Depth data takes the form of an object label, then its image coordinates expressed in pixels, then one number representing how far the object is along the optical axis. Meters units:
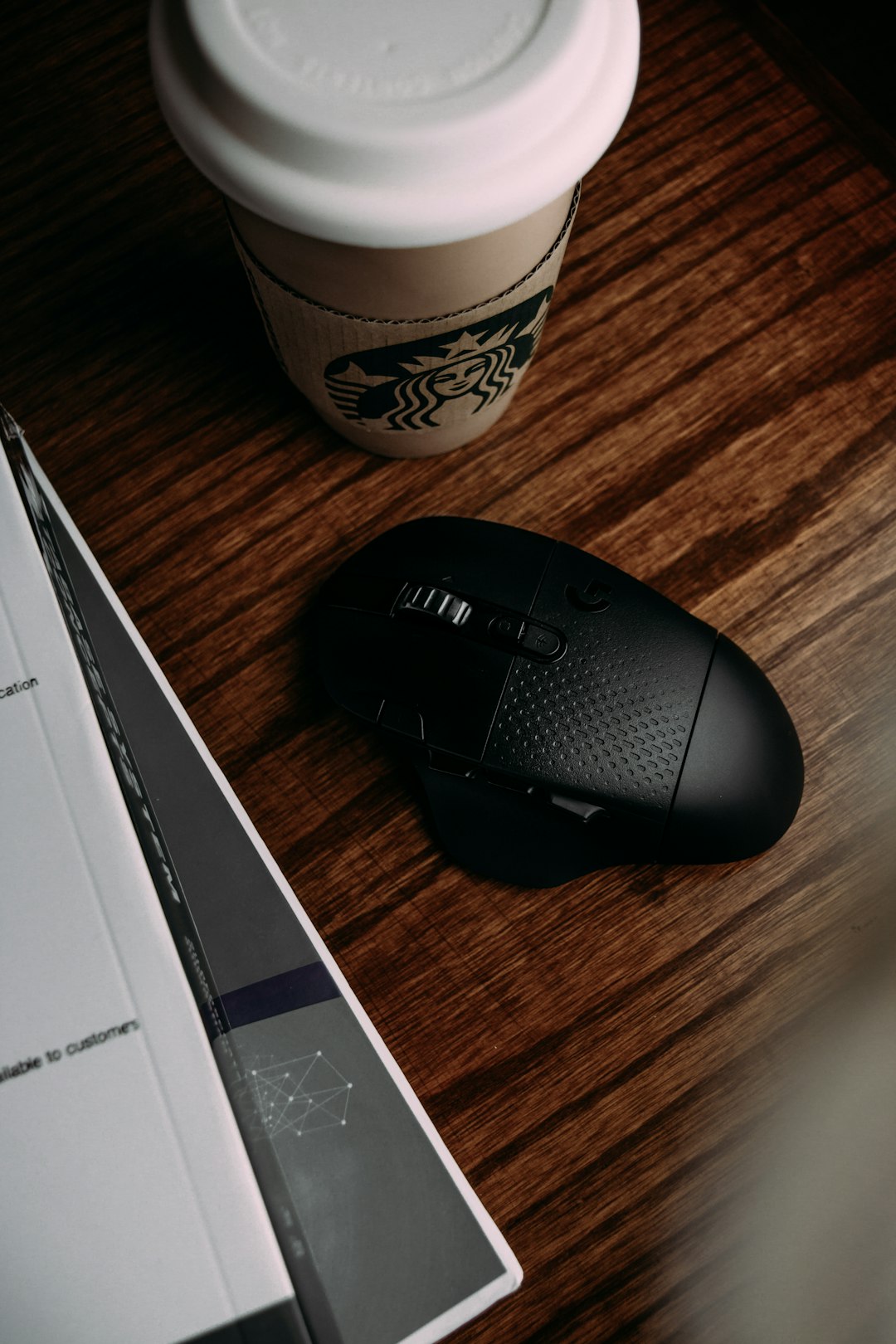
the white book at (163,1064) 0.27
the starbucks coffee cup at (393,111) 0.26
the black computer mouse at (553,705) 0.34
